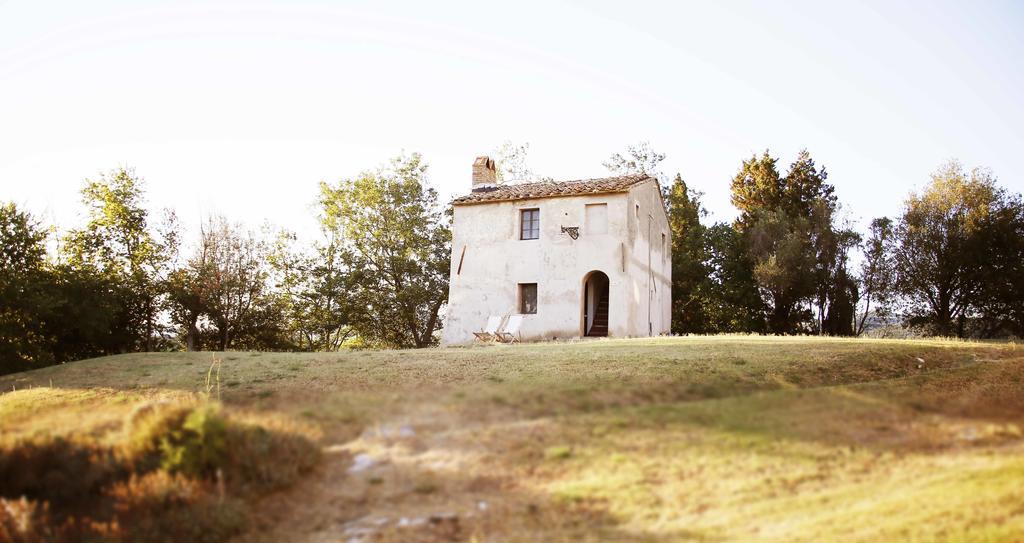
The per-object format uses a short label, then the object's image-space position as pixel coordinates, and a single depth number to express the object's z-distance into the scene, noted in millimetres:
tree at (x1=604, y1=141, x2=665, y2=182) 41188
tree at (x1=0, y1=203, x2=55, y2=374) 19484
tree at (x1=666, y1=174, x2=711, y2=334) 35812
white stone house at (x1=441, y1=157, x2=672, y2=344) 24047
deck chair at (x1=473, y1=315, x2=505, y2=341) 22734
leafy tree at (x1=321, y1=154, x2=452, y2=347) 33750
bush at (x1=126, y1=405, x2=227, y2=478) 6324
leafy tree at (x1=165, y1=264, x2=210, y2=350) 27609
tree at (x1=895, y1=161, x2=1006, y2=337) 30672
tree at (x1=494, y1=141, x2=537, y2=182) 41062
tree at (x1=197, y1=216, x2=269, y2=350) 28484
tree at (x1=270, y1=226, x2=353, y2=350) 32750
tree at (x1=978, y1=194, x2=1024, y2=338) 30078
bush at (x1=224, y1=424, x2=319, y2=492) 6375
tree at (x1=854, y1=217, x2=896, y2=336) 33031
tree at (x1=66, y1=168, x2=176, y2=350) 26156
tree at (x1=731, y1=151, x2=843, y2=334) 32906
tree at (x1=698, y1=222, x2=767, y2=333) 34719
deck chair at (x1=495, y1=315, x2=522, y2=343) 22442
